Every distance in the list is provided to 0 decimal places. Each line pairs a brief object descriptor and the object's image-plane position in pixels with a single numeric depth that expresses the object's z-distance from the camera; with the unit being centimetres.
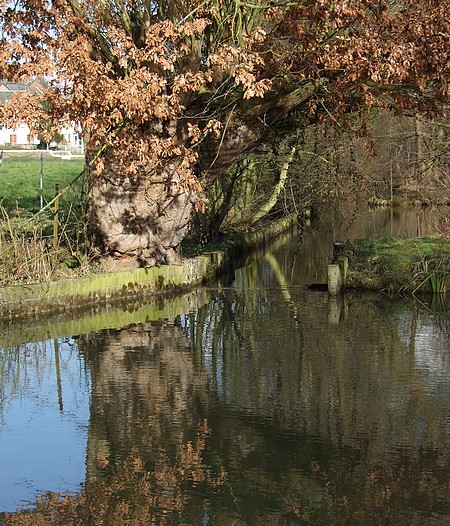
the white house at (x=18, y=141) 8631
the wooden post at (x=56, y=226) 1795
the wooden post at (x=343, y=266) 2007
